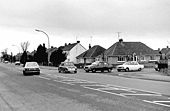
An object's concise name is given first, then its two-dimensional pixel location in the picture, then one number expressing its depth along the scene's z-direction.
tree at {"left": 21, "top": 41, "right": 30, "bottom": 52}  147.76
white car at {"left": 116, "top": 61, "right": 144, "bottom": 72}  43.38
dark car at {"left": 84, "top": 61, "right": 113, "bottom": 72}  42.69
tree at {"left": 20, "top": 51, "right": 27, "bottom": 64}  104.50
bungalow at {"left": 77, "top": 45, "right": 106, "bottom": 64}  87.54
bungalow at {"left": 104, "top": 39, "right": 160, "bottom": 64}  72.31
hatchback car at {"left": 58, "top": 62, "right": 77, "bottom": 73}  39.41
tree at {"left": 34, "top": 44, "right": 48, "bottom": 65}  84.56
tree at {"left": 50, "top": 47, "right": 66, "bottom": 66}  66.95
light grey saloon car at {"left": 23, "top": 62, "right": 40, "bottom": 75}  35.56
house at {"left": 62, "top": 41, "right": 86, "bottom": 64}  104.31
